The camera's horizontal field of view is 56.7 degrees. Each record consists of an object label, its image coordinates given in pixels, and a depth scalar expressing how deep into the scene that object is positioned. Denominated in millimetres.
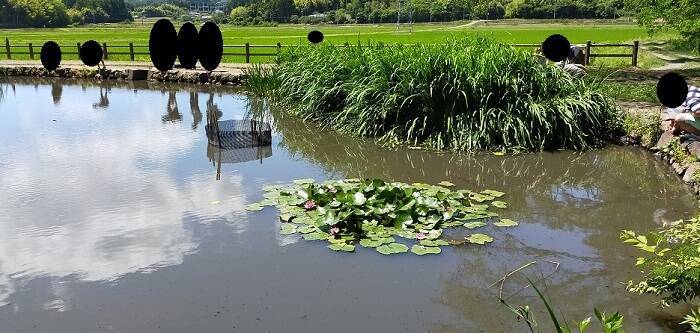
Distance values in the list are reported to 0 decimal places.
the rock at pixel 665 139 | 8742
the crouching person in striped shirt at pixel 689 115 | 8055
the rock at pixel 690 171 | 7567
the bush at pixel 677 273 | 3908
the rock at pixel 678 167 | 8023
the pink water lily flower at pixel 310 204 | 6535
